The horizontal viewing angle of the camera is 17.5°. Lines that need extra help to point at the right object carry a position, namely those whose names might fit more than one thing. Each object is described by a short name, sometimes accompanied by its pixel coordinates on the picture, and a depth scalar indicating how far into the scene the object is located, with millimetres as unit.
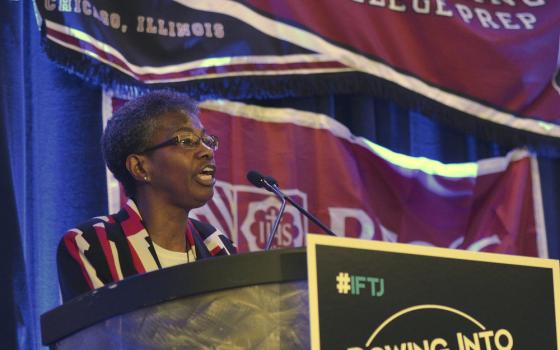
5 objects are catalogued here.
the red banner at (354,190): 5435
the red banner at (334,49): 5059
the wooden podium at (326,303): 2214
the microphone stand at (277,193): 3701
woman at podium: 3731
